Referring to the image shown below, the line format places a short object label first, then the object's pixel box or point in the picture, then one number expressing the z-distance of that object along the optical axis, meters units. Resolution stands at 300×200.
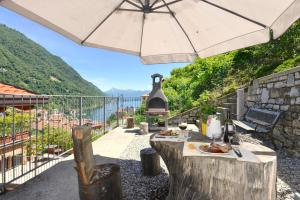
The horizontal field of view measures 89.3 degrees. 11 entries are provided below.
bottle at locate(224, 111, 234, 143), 1.39
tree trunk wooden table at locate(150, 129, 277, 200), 1.10
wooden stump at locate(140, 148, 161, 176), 2.19
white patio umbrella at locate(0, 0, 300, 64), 1.73
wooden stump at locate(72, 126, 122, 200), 1.24
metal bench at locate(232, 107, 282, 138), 3.01
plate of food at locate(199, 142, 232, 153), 1.17
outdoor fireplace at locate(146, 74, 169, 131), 4.63
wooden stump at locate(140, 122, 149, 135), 4.52
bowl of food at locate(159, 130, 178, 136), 1.66
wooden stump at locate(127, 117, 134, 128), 5.25
